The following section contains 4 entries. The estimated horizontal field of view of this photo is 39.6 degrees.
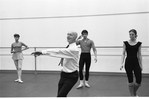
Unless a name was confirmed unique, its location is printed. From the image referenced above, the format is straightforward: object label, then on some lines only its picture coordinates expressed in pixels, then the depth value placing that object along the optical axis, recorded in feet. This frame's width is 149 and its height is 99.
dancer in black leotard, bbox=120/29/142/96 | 14.15
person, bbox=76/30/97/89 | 19.51
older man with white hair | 10.81
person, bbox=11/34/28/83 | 21.89
